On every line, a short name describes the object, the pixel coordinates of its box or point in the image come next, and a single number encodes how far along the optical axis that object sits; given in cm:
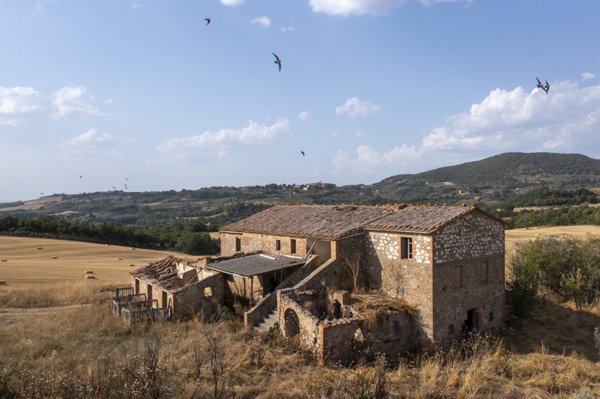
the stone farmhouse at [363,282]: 1716
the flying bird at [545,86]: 1823
